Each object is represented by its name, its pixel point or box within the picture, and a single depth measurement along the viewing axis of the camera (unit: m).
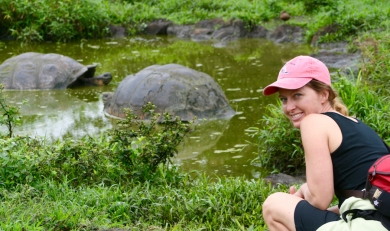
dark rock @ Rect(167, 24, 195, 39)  14.43
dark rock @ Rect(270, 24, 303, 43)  13.07
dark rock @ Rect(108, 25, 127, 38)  14.52
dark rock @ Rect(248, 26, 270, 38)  13.75
